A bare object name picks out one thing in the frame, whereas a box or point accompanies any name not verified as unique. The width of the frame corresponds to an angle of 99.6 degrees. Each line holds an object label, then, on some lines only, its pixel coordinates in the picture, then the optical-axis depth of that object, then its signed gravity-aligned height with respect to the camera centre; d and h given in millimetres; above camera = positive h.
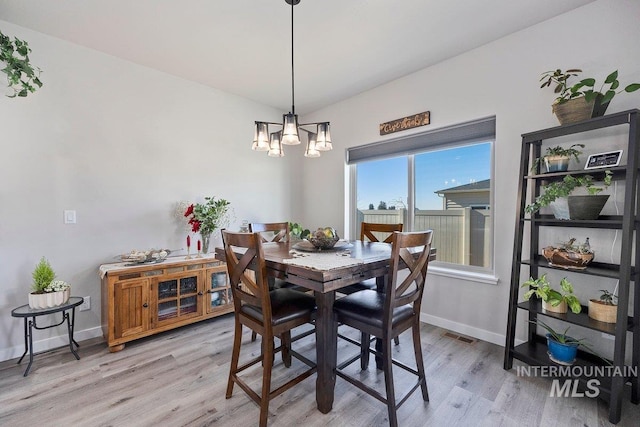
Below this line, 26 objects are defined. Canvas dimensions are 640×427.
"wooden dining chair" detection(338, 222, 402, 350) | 2091 -322
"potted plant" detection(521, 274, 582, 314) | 1774 -627
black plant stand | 1960 -881
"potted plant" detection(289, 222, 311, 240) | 3031 -306
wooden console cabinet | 2238 -852
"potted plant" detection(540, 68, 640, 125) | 1650 +676
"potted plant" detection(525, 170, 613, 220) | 1710 +36
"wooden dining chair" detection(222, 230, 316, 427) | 1435 -625
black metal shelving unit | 1495 -386
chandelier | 1839 +479
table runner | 1375 -314
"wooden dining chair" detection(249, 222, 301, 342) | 2406 -269
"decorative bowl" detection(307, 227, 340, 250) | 1867 -241
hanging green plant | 1869 +994
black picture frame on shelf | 1652 +286
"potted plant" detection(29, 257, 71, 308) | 2016 -663
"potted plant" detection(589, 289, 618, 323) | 1638 -642
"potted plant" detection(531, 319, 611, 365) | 1774 -963
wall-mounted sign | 2809 +891
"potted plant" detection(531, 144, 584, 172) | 1884 +333
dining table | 1312 -372
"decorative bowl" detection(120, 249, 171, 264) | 2438 -481
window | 2590 +189
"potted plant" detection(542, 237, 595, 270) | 1730 -333
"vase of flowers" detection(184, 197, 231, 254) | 2854 -133
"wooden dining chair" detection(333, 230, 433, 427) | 1393 -613
